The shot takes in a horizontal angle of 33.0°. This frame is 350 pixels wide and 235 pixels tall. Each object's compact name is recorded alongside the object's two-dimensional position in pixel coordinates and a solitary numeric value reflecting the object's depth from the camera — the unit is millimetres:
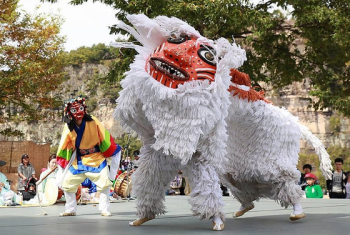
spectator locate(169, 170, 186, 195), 14930
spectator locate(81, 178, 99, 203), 10633
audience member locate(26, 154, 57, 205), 9337
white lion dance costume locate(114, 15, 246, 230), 4977
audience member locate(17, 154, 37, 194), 12242
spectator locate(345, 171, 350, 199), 12047
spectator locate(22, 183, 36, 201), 11734
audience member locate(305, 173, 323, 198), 12039
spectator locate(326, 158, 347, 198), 12172
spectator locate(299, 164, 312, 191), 12555
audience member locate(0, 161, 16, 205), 10076
